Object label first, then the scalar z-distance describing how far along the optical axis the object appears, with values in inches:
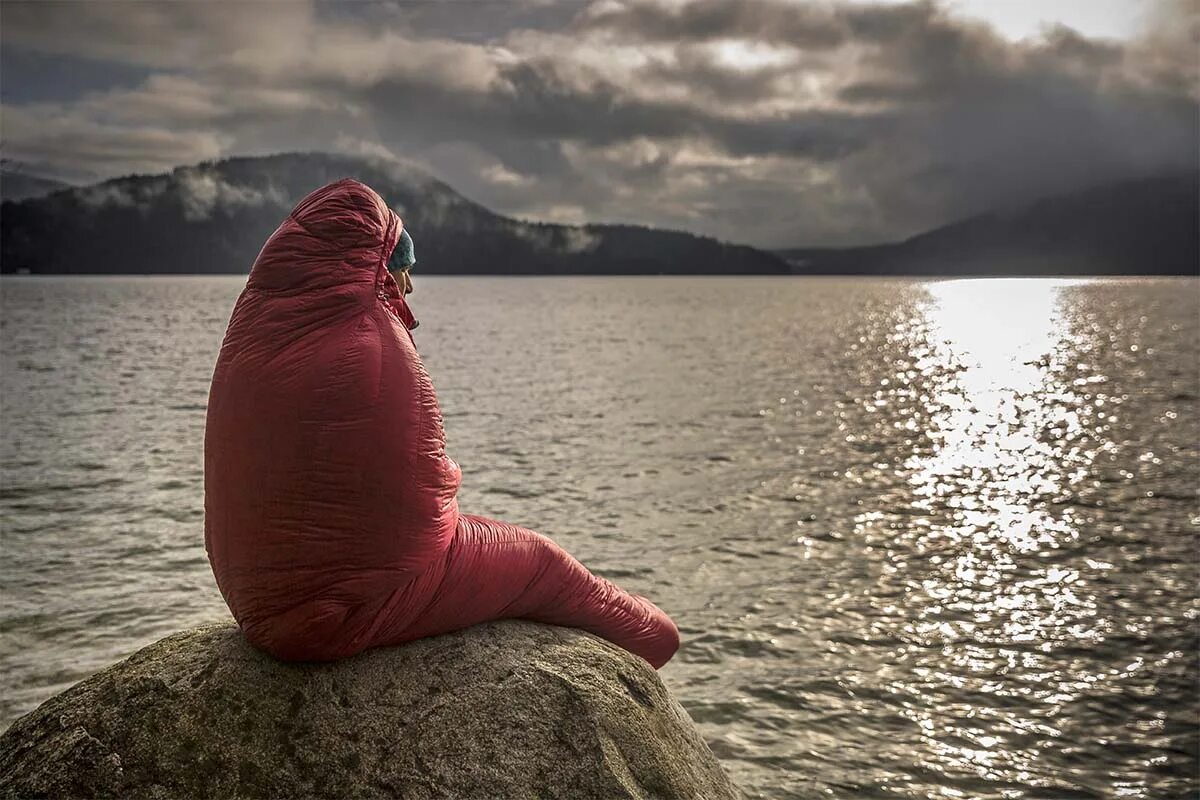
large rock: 157.9
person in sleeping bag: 155.9
